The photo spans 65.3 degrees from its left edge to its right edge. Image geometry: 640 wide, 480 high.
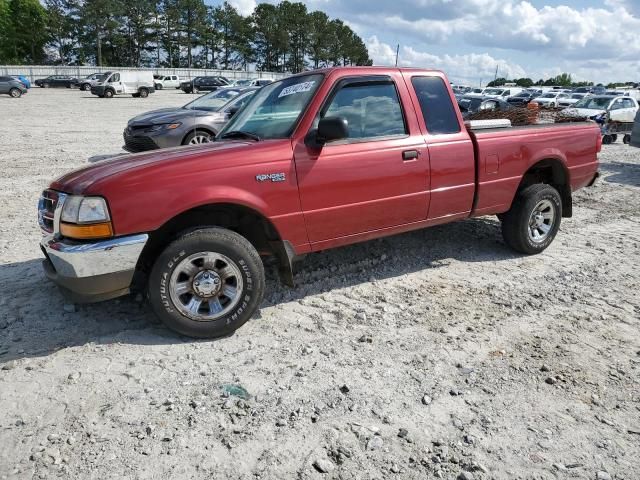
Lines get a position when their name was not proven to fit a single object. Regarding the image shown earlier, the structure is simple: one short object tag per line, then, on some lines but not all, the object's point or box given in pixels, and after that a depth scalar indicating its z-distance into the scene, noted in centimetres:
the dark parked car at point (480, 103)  1847
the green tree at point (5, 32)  6812
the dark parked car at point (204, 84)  4806
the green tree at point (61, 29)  7306
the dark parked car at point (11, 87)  3378
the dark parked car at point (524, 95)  3649
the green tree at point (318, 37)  10050
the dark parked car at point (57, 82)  4866
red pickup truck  329
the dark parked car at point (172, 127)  962
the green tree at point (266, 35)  9500
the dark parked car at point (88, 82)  4358
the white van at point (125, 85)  3759
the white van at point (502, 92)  4137
